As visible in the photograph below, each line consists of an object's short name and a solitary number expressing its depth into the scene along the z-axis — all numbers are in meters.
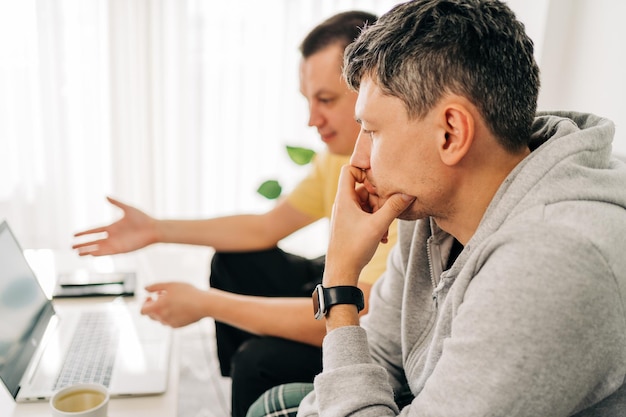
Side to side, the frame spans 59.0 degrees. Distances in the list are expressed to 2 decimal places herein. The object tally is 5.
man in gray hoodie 0.67
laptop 1.02
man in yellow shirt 1.33
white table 0.98
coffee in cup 0.85
